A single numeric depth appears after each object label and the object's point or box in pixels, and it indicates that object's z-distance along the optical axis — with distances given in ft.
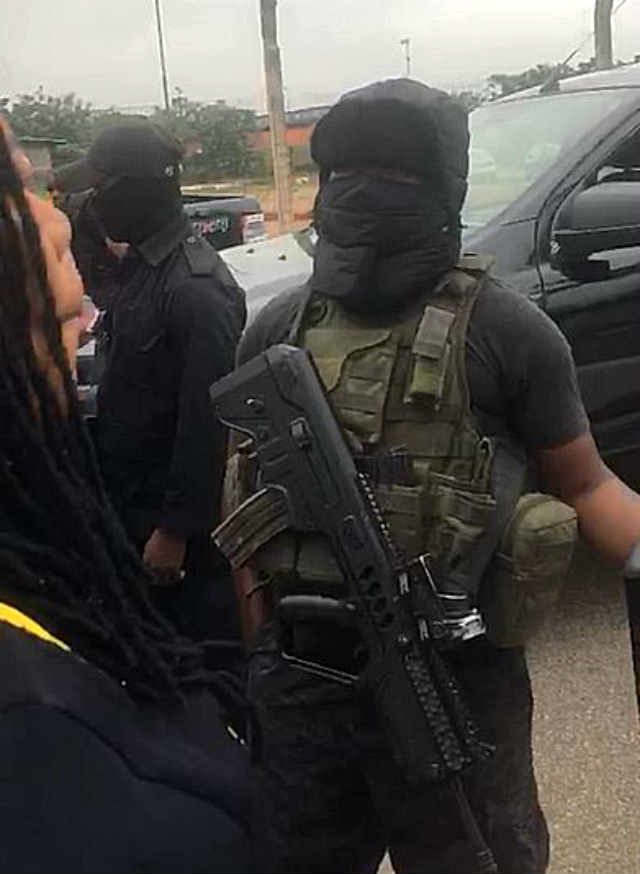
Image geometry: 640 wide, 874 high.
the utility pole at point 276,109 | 41.70
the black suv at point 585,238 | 13.42
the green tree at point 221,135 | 60.39
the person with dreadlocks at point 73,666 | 2.80
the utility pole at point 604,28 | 44.70
